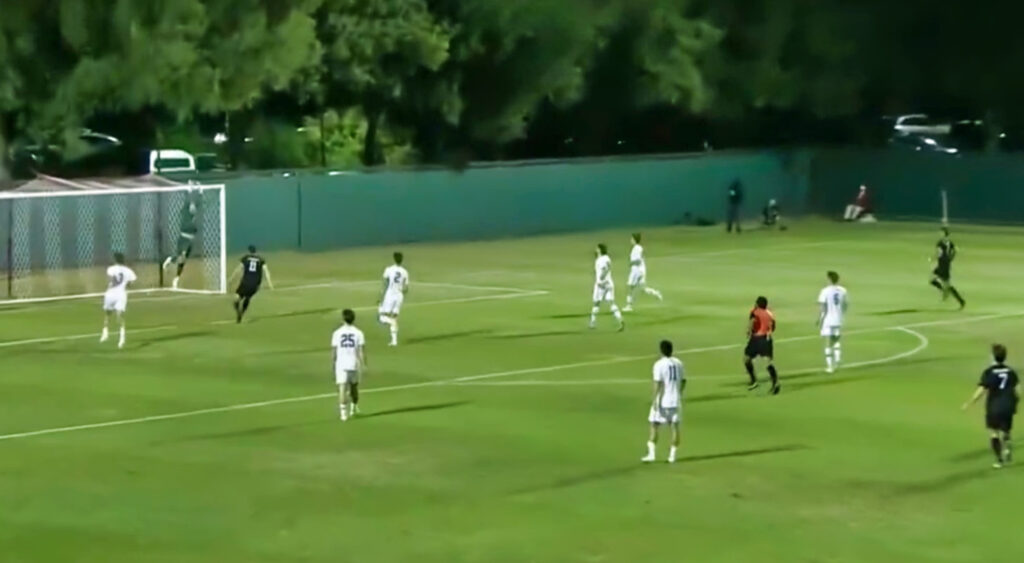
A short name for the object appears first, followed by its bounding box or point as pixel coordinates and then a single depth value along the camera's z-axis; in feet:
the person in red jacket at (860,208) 248.73
